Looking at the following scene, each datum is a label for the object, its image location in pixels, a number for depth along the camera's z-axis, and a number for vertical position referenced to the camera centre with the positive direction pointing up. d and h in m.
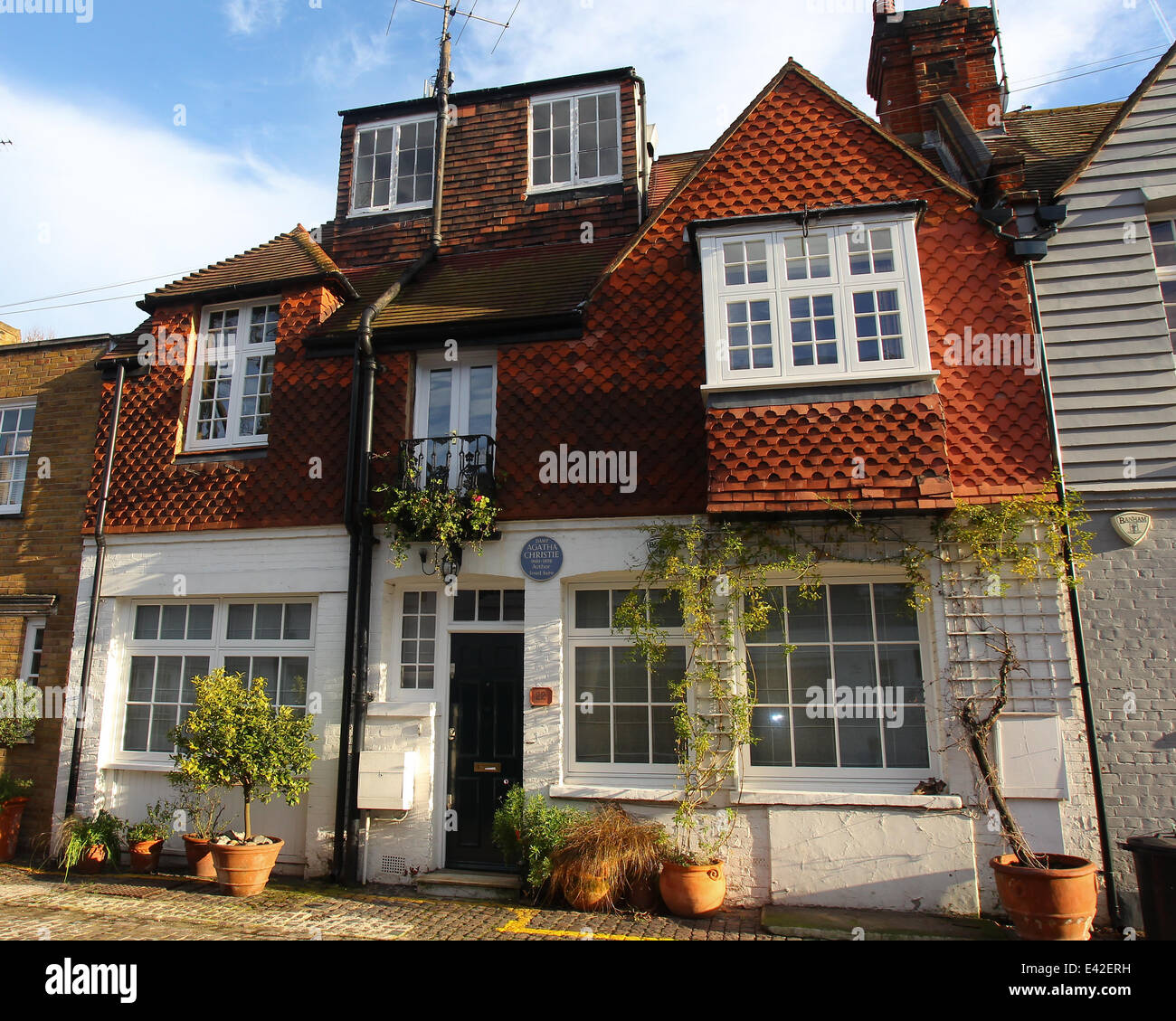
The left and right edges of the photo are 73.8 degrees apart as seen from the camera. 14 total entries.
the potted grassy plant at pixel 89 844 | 8.80 -1.57
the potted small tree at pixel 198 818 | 8.45 -1.33
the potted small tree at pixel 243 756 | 7.86 -0.56
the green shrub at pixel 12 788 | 9.55 -1.03
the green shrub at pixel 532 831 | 7.50 -1.29
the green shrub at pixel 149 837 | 8.82 -1.53
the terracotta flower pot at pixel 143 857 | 8.80 -1.72
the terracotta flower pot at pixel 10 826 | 9.36 -1.46
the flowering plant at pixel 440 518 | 8.51 +1.91
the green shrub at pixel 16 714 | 9.88 -0.15
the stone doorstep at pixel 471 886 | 7.85 -1.87
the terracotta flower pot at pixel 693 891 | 7.02 -1.72
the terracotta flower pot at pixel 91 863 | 8.81 -1.77
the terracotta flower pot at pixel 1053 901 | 6.10 -1.61
